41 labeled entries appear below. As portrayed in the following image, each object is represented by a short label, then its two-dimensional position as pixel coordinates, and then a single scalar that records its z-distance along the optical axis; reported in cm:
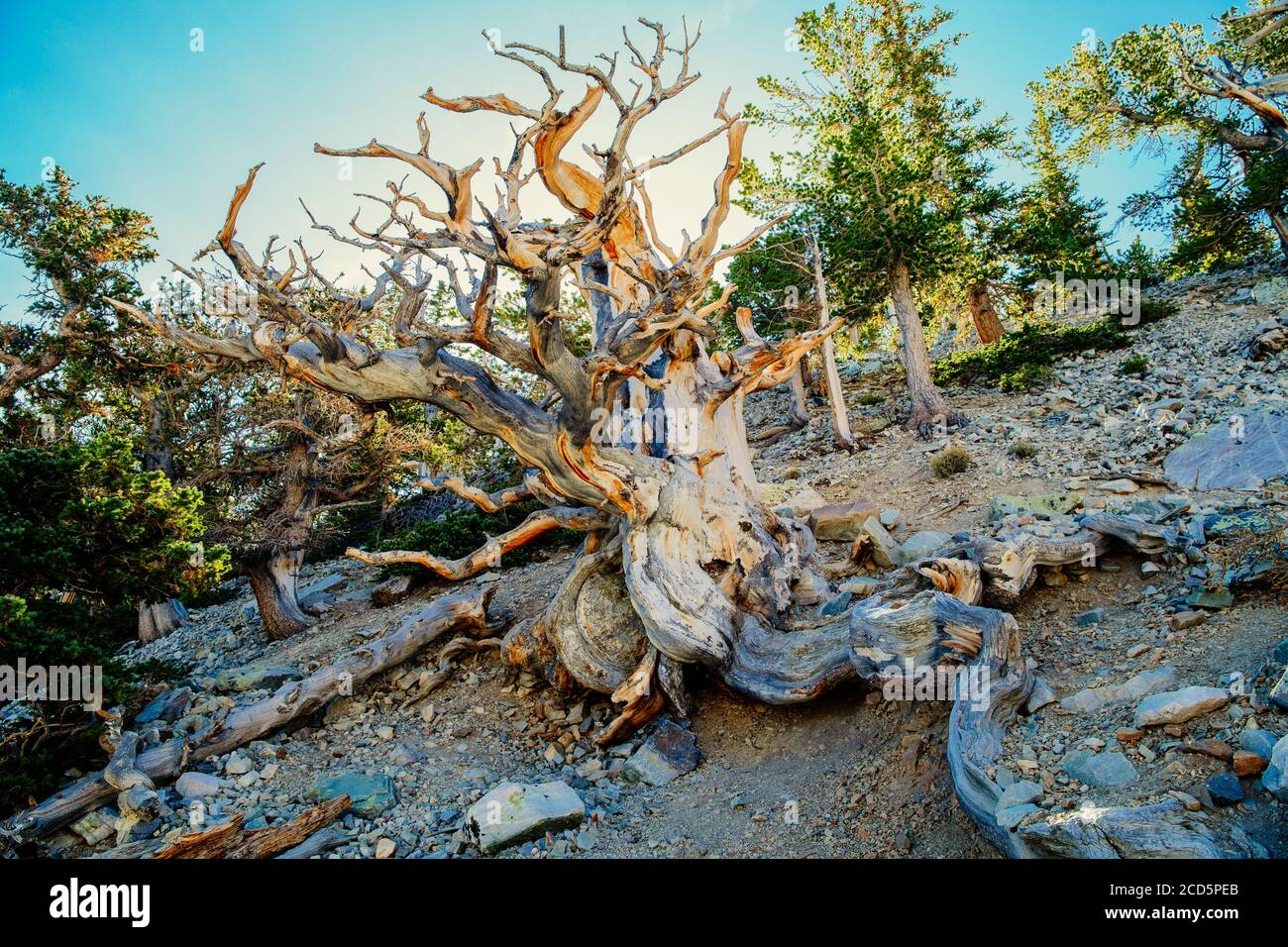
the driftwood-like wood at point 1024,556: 549
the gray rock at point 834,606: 662
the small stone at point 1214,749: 312
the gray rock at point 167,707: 620
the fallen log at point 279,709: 481
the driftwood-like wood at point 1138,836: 263
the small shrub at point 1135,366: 1347
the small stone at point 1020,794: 335
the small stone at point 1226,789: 288
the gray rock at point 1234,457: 745
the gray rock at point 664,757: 553
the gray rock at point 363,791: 491
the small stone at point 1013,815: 320
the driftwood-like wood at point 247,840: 411
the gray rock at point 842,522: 927
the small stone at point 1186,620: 452
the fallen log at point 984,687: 273
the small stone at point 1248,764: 294
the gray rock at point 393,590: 1088
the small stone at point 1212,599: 458
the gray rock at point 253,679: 730
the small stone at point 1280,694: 323
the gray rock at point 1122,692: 396
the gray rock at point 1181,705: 350
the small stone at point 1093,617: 513
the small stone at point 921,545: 770
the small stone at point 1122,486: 812
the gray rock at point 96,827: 474
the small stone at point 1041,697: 428
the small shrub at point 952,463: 1100
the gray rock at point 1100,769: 330
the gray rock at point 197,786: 522
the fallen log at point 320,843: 429
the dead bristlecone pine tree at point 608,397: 521
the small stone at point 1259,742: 298
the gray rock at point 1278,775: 274
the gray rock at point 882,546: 792
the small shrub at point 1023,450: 1083
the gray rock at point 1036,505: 780
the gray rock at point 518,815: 442
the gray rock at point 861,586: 700
